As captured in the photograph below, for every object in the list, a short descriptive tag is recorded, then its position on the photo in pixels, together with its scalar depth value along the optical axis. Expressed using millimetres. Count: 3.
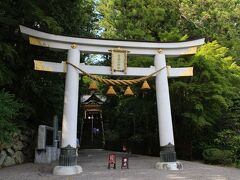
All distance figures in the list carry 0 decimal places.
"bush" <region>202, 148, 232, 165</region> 9971
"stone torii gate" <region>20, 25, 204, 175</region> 7983
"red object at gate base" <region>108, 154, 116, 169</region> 8391
